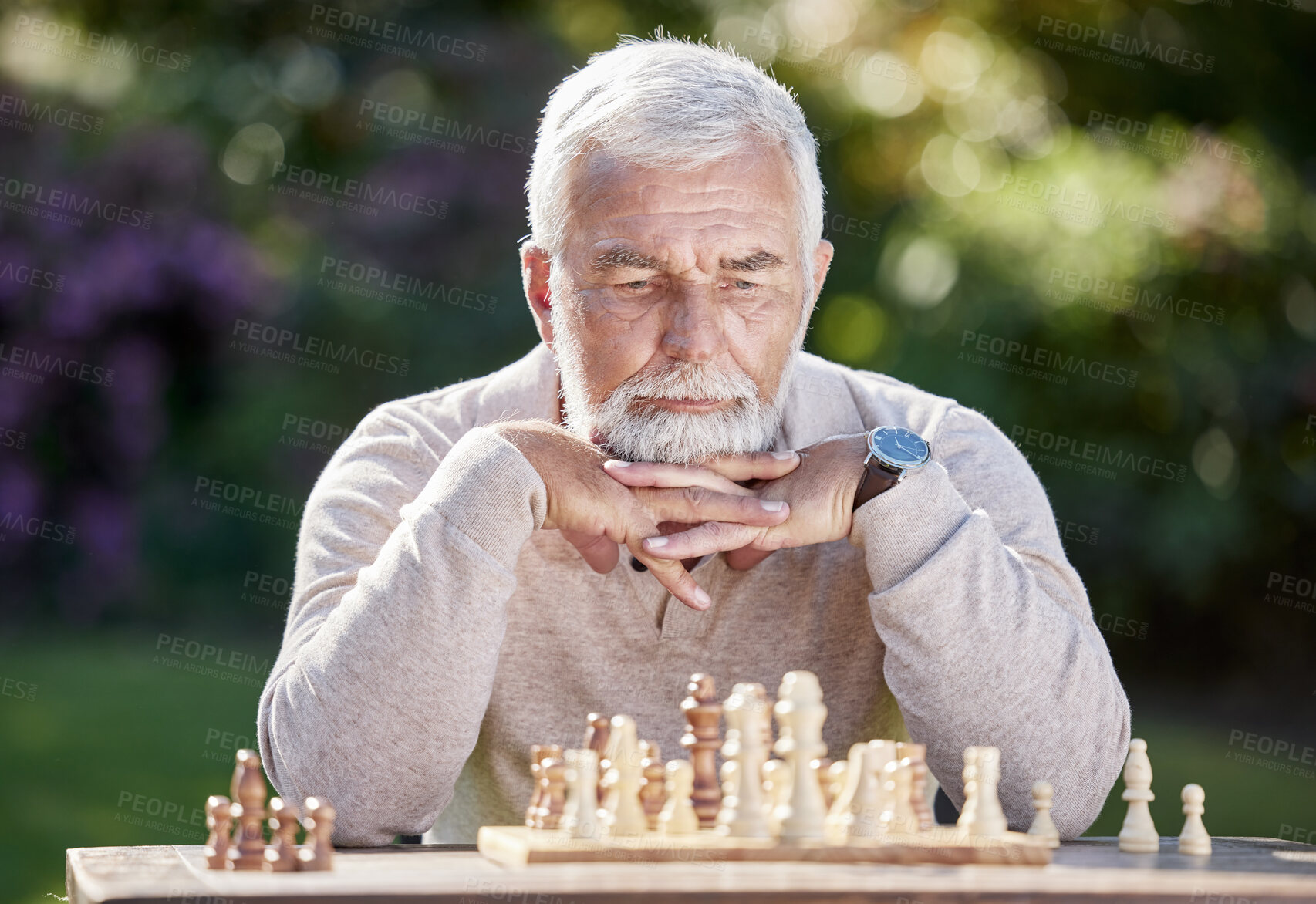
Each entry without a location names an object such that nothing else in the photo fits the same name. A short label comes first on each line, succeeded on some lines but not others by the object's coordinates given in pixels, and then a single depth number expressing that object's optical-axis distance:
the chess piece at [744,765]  1.95
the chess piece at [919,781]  2.09
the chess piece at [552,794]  2.07
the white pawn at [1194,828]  2.29
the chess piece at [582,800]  1.97
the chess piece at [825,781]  2.18
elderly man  2.46
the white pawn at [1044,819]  2.17
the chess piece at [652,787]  2.16
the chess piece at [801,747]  1.92
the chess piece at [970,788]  2.09
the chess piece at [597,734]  2.28
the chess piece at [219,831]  1.92
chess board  1.87
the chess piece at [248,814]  1.90
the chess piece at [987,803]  2.05
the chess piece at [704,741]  2.14
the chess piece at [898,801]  2.04
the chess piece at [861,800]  2.01
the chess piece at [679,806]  2.02
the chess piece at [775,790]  1.96
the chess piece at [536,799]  2.11
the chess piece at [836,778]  2.14
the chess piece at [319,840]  1.89
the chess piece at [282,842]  1.88
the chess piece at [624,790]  2.02
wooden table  1.70
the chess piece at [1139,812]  2.30
